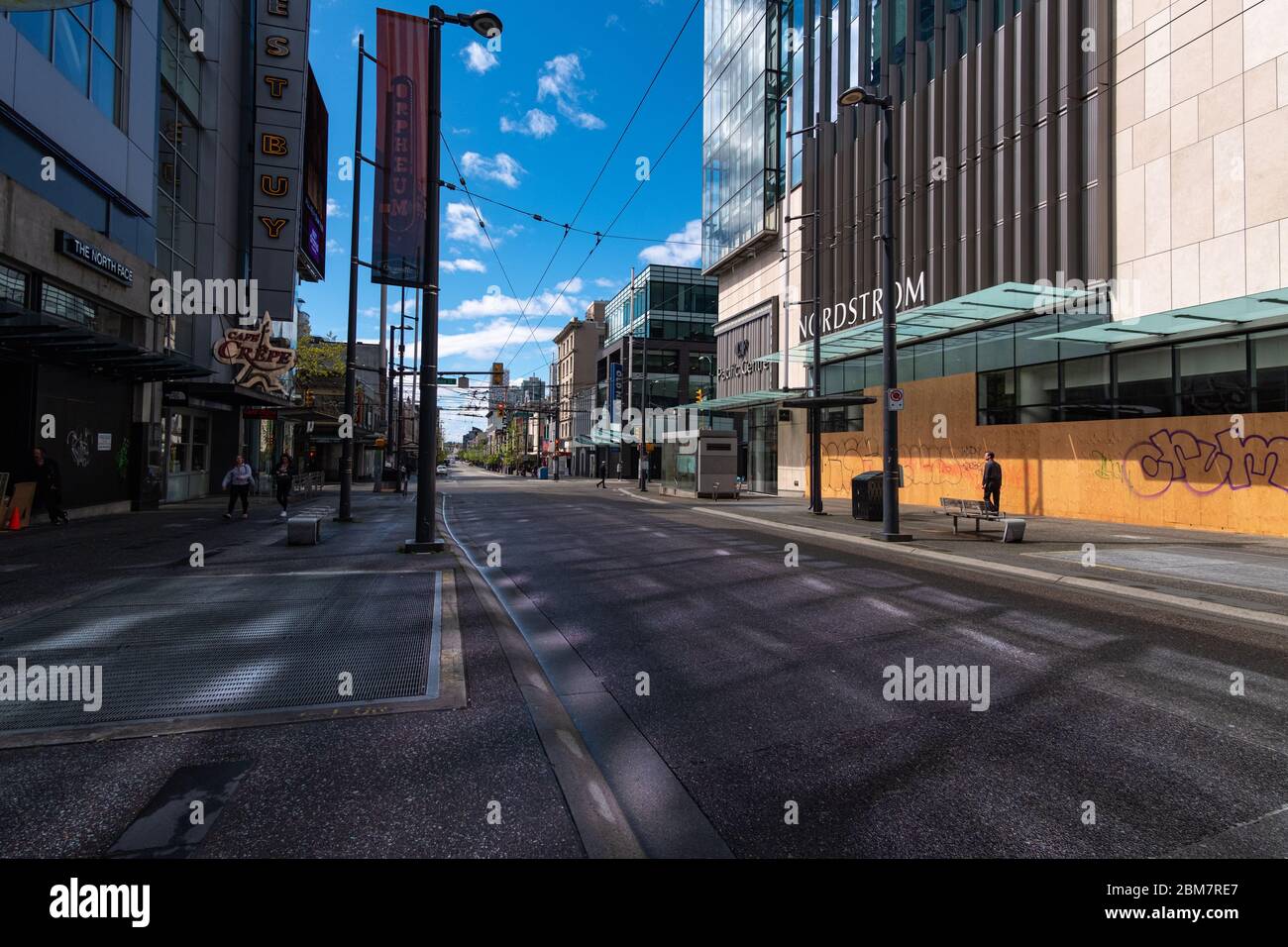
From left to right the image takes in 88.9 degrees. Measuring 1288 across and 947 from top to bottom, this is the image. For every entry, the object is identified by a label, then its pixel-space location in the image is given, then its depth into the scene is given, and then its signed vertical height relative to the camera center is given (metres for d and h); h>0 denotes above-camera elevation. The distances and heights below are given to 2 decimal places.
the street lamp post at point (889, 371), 13.23 +2.09
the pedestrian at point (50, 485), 14.19 -0.31
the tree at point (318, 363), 46.16 +7.95
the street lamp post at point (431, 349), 10.82 +2.04
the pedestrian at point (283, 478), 18.61 -0.18
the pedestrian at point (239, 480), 16.72 -0.22
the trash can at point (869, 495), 17.84 -0.57
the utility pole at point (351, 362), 16.42 +3.02
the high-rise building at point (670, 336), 64.62 +13.74
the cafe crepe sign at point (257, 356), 25.23 +4.53
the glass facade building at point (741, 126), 33.25 +19.28
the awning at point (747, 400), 28.14 +3.46
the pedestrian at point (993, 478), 16.39 -0.09
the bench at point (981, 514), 12.90 -0.84
